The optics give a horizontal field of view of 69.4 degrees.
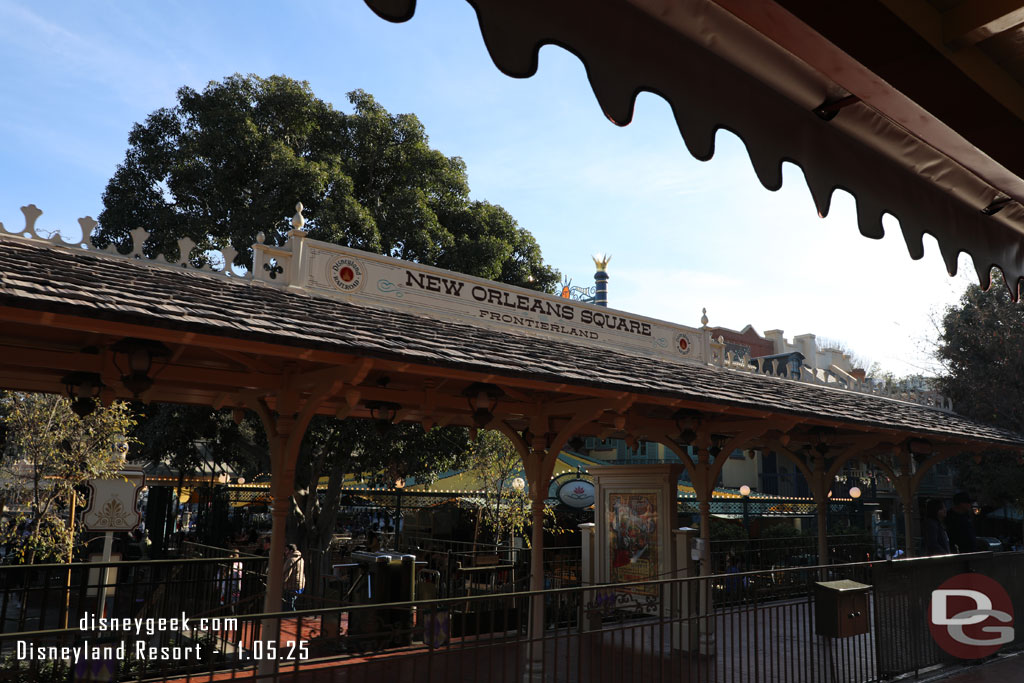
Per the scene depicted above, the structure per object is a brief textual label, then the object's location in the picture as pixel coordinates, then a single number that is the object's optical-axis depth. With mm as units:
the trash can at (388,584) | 9664
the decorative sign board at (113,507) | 9391
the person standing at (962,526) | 13922
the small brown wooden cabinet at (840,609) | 7016
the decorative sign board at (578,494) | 16281
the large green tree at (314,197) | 15570
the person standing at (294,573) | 14330
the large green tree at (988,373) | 21484
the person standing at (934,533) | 14078
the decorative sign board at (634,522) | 10195
